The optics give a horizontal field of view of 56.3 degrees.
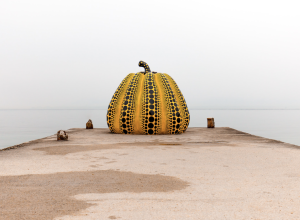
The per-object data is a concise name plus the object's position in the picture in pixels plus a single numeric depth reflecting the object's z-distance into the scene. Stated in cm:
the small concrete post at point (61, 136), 1061
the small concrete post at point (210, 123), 1792
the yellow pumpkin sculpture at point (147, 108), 1259
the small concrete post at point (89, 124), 1727
